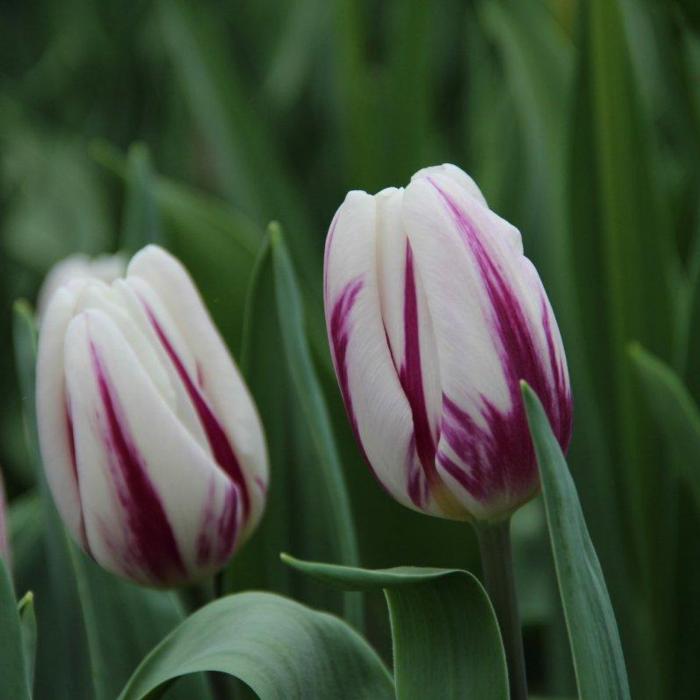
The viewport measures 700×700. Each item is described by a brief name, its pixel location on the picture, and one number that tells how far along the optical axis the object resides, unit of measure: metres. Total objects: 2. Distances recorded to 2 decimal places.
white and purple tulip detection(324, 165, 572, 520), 1.19
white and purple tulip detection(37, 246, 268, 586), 1.23
